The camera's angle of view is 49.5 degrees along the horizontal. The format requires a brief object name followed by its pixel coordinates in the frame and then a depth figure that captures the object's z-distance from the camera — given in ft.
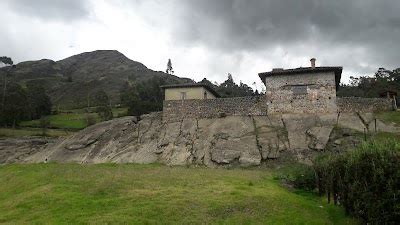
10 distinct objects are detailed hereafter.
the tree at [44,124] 265.85
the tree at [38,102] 323.47
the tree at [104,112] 285.58
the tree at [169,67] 625.82
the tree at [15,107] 273.13
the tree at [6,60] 460.88
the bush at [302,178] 102.89
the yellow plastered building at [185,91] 186.29
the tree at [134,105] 273.95
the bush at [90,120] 275.59
